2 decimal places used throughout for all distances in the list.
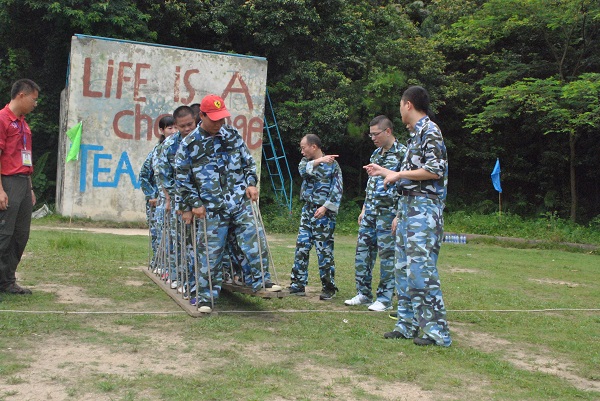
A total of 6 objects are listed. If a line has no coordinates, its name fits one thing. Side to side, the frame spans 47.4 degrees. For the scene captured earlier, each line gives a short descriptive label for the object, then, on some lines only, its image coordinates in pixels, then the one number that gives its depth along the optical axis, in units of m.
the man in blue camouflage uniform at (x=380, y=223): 7.05
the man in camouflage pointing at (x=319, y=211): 7.66
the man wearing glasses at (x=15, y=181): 6.74
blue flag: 21.03
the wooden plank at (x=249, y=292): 6.30
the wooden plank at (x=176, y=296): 6.32
